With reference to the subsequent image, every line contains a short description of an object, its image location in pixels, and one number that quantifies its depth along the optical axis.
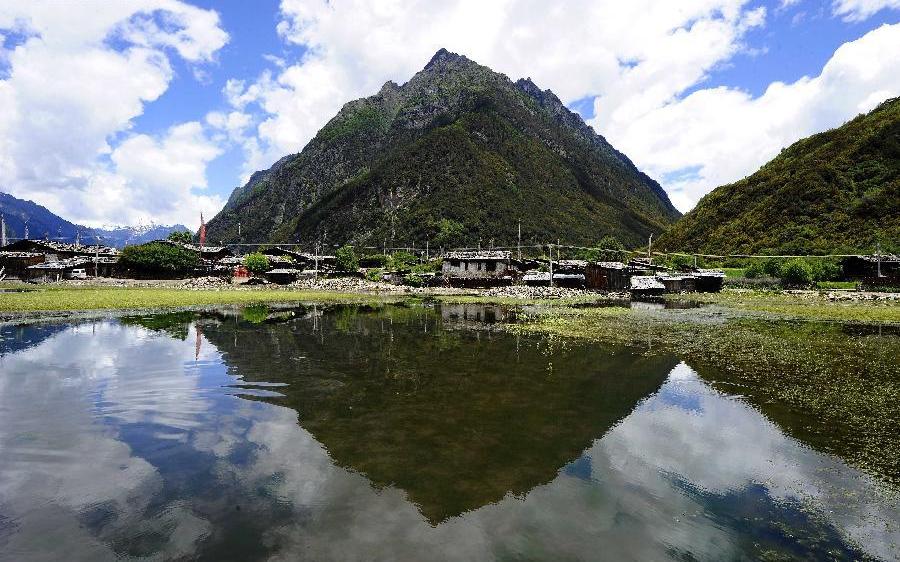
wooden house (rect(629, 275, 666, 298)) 65.50
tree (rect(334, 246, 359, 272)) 94.88
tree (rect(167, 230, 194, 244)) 113.94
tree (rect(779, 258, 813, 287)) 67.00
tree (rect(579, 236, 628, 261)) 107.62
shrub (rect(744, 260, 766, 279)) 75.00
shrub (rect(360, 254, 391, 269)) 108.44
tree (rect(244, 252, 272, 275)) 84.62
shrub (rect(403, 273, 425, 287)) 82.93
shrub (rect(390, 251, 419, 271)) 96.50
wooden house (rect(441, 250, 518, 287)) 78.69
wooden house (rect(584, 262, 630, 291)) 72.50
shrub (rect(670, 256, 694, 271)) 93.21
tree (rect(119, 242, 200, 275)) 80.25
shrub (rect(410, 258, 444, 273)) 90.21
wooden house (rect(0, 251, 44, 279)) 73.31
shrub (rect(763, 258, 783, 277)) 72.31
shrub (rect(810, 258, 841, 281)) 69.00
